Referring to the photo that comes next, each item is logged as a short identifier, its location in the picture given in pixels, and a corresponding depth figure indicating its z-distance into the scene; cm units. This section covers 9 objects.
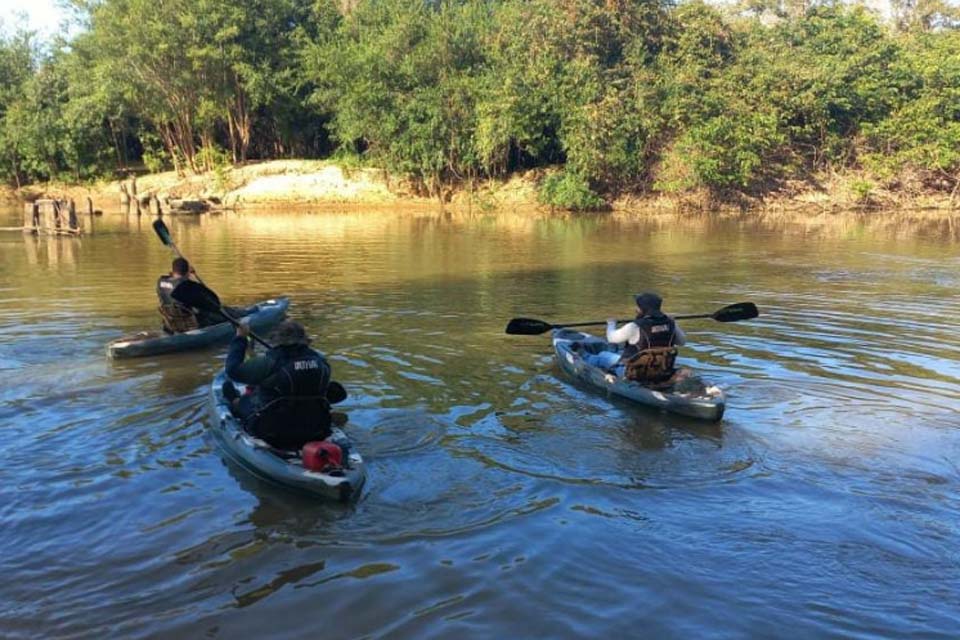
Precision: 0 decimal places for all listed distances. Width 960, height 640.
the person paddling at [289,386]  603
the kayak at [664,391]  759
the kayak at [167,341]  995
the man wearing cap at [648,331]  814
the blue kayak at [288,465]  570
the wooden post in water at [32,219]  2566
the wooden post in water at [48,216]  2541
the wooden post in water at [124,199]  3776
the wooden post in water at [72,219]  2545
